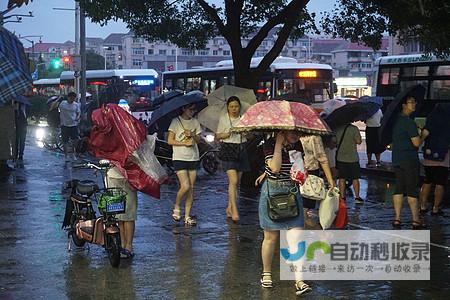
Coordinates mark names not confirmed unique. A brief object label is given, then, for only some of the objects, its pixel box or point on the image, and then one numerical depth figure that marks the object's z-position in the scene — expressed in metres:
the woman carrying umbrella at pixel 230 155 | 10.55
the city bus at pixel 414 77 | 20.23
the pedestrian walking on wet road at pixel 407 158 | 9.88
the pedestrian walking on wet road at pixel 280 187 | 6.85
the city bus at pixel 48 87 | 57.39
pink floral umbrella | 6.69
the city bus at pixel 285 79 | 25.78
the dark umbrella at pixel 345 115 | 12.29
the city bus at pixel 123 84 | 34.06
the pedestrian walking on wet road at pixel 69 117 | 20.78
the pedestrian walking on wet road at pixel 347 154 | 12.35
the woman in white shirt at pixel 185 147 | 10.43
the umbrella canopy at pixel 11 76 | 8.19
